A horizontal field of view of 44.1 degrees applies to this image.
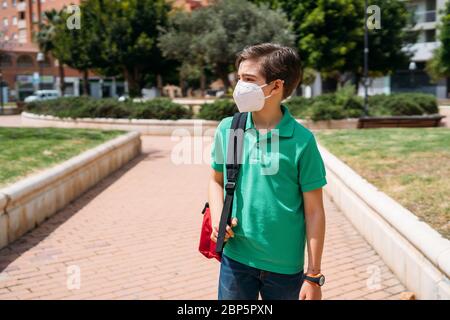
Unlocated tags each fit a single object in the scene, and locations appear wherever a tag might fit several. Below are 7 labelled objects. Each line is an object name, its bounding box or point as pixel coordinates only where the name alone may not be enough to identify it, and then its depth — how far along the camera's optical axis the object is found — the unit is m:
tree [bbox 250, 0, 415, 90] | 29.05
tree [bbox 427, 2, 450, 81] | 37.62
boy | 2.46
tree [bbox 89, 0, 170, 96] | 29.73
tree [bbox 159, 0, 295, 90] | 24.14
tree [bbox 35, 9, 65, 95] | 51.69
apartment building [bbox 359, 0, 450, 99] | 50.34
